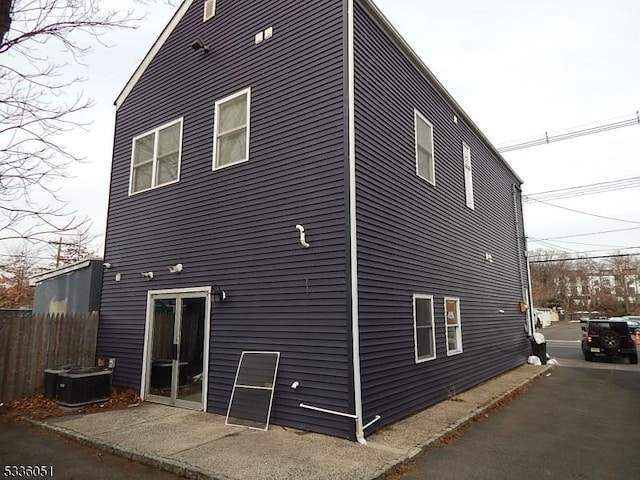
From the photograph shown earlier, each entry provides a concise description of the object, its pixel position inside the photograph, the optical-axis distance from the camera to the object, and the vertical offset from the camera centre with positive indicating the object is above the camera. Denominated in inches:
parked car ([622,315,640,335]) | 1061.1 -68.0
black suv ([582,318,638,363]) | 637.3 -63.1
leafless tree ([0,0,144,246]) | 195.2 +113.1
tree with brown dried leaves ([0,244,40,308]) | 871.7 +29.8
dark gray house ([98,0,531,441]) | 230.5 +56.8
